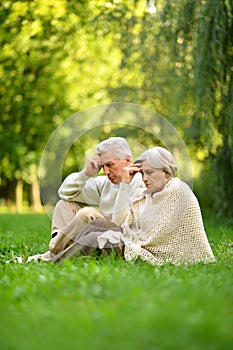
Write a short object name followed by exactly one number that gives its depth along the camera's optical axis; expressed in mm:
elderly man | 5641
